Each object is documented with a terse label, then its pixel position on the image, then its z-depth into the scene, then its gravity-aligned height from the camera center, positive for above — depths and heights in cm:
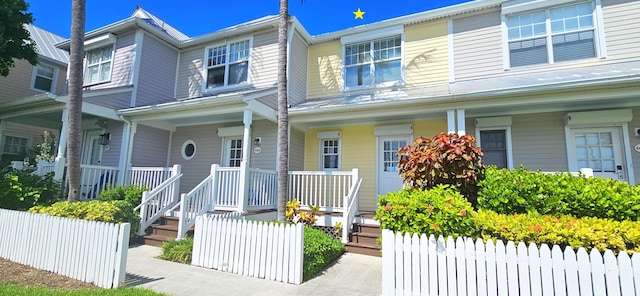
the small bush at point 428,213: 398 -33
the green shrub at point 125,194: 744 -31
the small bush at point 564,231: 344 -47
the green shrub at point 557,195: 443 -5
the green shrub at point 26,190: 684 -24
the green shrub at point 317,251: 476 -112
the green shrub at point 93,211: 596 -59
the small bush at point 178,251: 543 -124
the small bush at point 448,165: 525 +43
